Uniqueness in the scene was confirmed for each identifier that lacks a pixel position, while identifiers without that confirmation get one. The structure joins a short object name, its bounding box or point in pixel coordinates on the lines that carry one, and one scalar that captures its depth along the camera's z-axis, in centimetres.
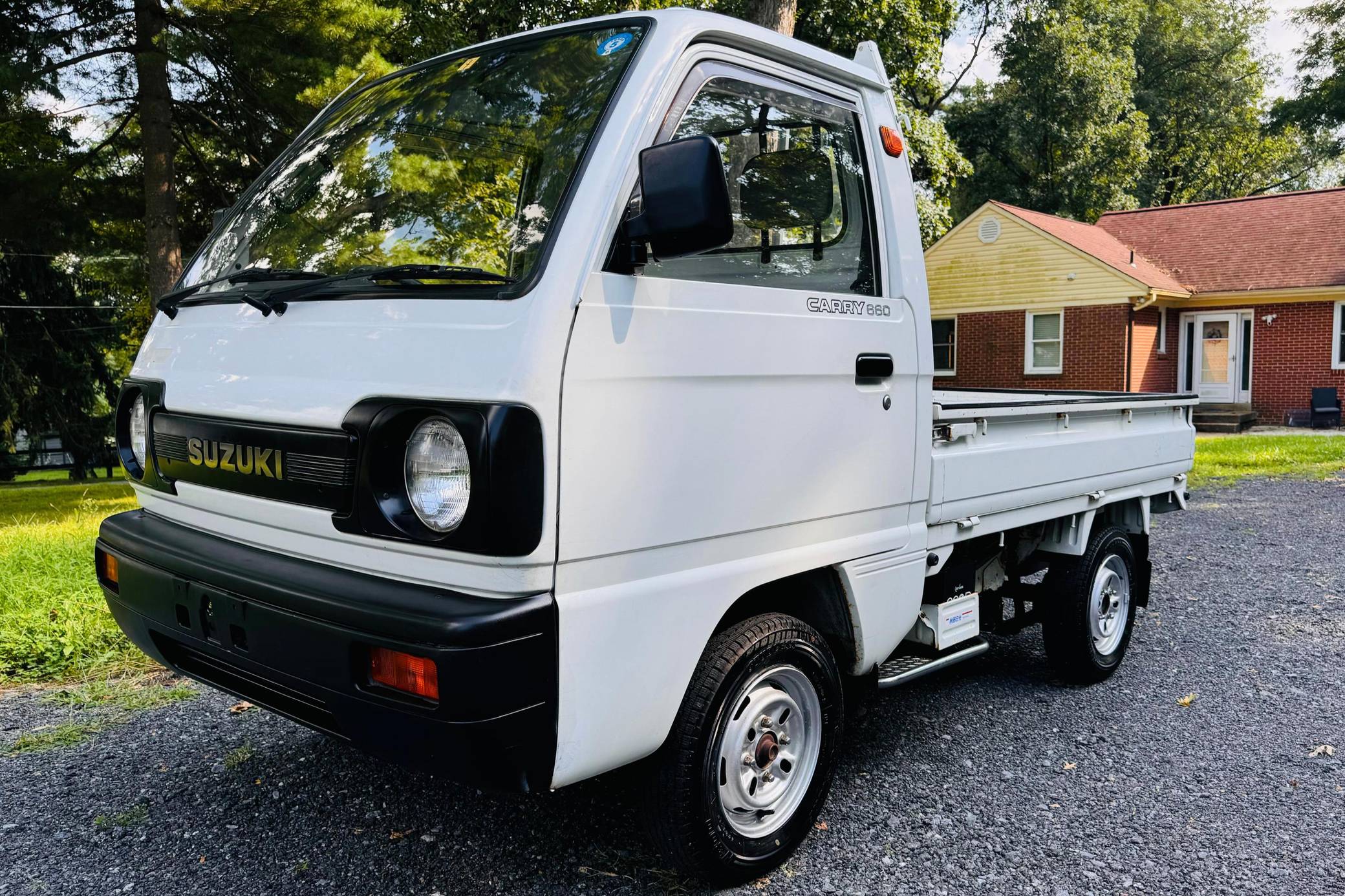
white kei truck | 225
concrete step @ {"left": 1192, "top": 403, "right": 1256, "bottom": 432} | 2097
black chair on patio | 2045
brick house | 2152
